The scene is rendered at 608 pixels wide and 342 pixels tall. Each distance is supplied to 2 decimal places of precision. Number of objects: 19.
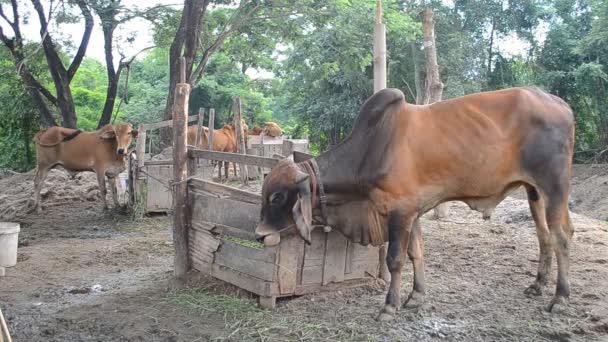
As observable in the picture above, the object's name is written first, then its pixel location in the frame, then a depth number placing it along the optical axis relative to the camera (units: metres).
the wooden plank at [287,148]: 5.45
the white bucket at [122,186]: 10.01
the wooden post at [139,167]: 8.82
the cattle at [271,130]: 15.10
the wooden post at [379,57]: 5.44
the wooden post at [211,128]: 9.84
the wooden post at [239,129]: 10.43
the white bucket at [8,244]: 5.64
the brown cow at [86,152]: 9.17
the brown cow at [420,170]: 4.14
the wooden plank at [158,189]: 8.83
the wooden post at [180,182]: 5.18
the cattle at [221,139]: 12.34
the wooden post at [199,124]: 8.95
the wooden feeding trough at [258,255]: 4.38
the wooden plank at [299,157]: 4.73
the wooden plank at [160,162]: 8.75
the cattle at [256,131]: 15.75
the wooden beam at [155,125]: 8.89
